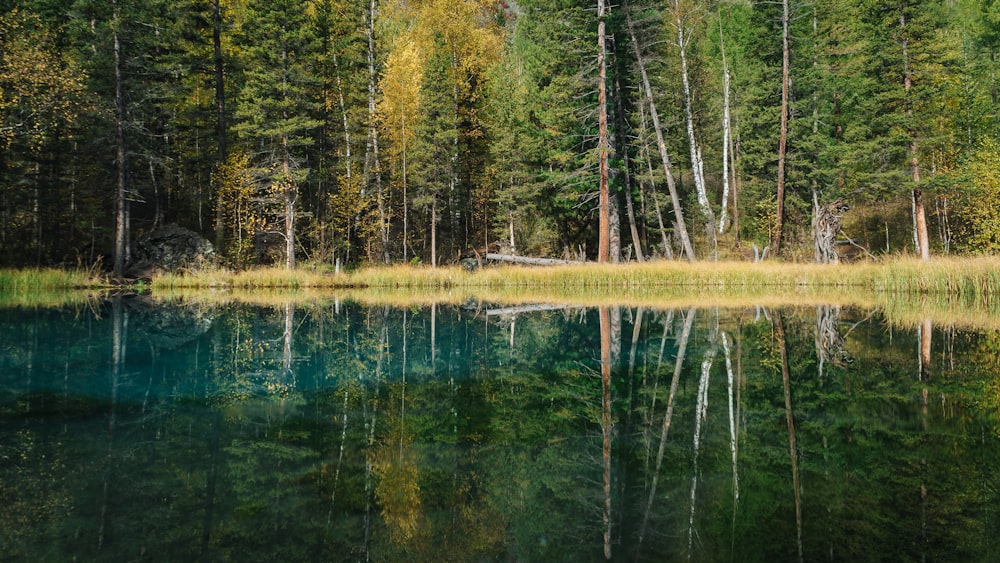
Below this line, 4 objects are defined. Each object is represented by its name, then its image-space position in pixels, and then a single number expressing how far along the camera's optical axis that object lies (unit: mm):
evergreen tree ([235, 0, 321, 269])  22938
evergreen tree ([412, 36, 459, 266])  26500
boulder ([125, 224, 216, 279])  23766
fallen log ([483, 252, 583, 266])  23747
